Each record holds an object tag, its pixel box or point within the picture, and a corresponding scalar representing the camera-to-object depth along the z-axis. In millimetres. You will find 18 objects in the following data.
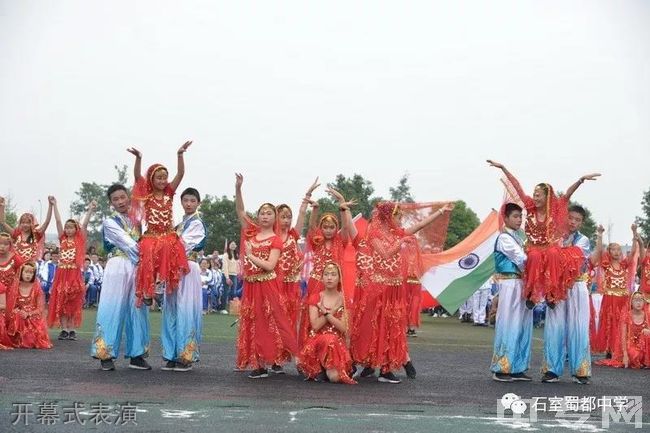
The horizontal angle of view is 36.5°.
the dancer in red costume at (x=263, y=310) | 10305
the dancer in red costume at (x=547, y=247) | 10477
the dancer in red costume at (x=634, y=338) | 13734
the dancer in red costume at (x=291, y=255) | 11188
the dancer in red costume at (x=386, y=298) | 10305
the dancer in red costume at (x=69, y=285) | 15562
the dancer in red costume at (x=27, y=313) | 13555
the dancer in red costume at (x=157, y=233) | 10383
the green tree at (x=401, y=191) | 62184
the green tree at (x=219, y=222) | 55969
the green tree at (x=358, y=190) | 52125
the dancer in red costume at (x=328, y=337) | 9953
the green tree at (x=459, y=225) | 59641
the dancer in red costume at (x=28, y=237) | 15155
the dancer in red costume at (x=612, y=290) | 15336
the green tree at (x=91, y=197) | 77244
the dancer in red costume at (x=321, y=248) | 10891
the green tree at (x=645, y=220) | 53481
